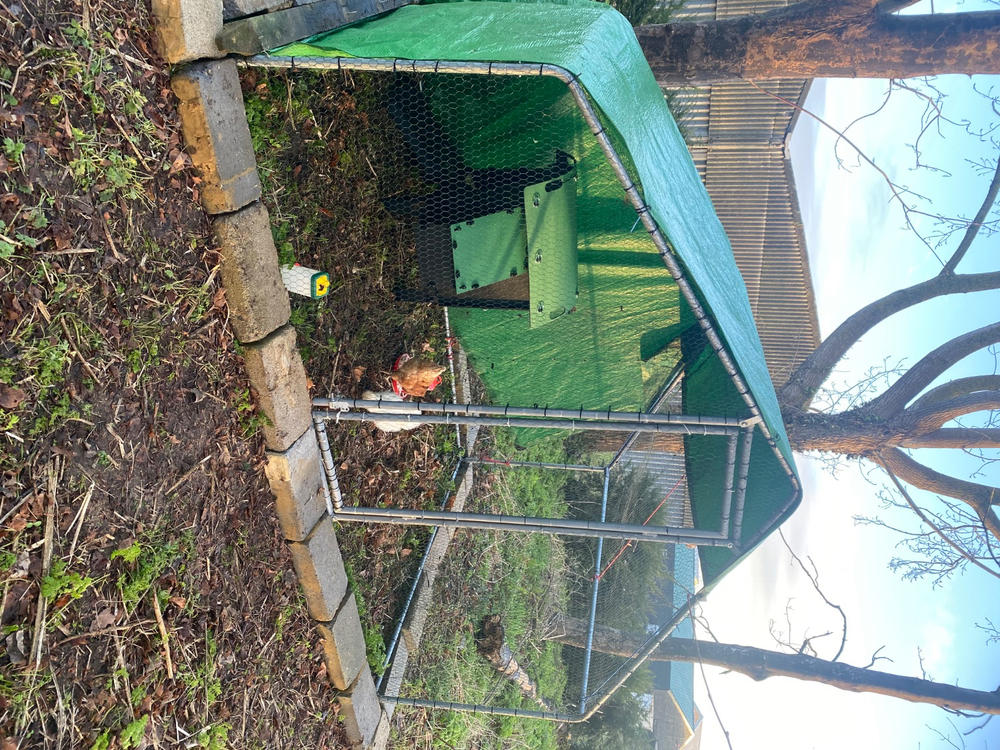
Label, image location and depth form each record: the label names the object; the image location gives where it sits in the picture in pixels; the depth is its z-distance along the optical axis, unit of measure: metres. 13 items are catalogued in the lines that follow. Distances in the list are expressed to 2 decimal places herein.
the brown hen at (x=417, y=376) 3.81
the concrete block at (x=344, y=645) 3.44
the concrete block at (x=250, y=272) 2.61
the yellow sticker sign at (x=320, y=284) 3.01
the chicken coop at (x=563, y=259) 2.49
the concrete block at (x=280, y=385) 2.79
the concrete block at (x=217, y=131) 2.37
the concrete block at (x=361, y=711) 3.65
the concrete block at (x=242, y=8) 2.44
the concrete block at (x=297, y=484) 2.96
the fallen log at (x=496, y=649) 5.52
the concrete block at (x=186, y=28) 2.23
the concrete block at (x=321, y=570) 3.18
